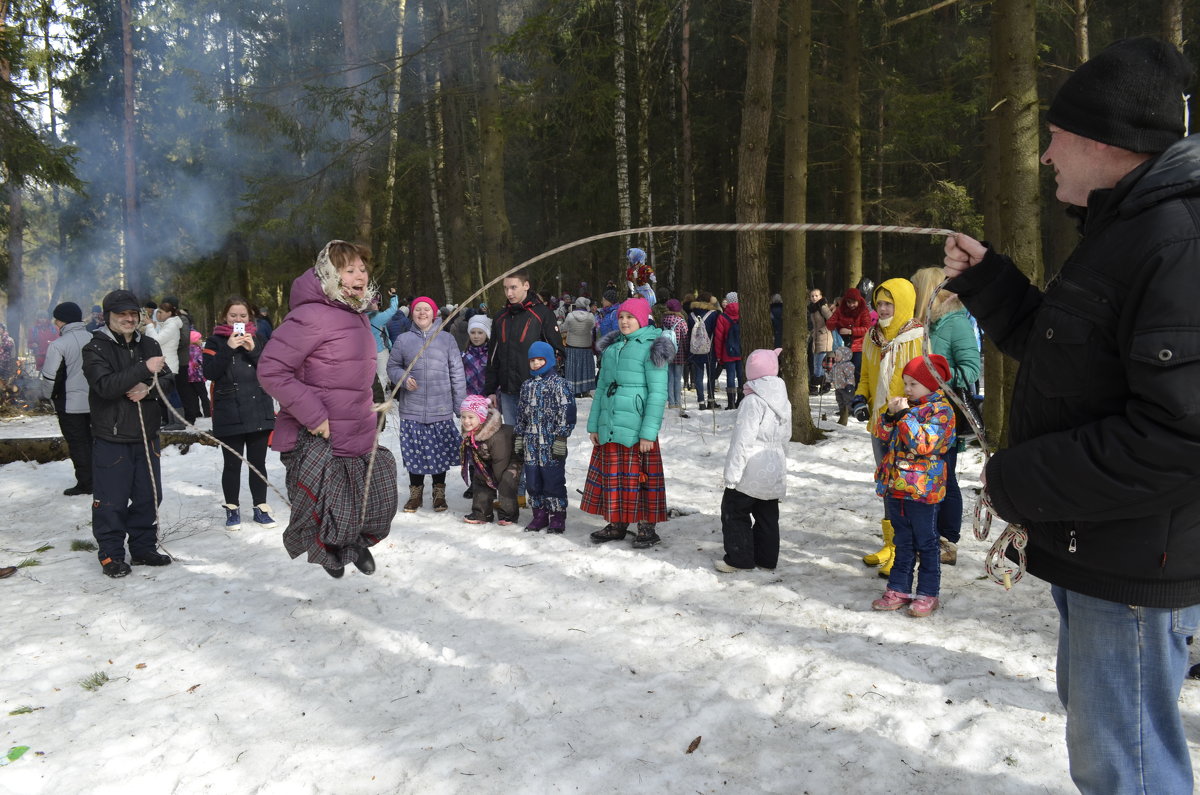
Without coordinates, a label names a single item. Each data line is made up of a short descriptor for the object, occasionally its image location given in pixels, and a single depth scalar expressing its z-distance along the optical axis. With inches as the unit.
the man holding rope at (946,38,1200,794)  68.7
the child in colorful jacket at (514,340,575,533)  273.1
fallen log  421.4
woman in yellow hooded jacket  223.3
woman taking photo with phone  273.9
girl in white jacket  225.5
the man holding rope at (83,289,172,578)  232.8
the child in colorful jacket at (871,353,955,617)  191.2
